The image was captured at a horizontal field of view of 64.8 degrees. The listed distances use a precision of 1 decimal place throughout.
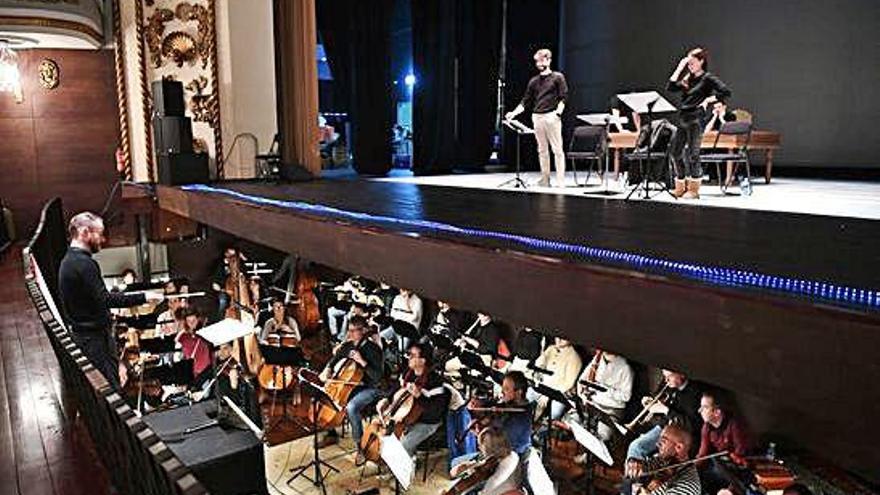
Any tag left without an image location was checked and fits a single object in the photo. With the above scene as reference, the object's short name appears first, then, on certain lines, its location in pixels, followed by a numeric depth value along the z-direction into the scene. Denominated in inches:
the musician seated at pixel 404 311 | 284.7
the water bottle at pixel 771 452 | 150.6
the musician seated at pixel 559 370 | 213.9
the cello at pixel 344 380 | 238.5
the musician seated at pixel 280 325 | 278.2
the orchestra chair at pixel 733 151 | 281.7
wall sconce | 323.9
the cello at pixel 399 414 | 210.1
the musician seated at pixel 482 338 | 240.3
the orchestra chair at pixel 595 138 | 330.8
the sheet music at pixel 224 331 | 201.0
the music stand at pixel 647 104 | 240.4
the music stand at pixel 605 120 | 324.5
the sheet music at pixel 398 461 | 169.5
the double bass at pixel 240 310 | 294.0
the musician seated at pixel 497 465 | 166.1
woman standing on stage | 231.9
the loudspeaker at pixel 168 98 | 301.6
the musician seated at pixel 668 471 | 141.6
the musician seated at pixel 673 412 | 159.5
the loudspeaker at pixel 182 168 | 306.5
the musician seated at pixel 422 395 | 210.2
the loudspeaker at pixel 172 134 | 305.3
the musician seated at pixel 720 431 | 155.0
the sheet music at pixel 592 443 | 144.1
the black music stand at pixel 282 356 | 206.8
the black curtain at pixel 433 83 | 473.1
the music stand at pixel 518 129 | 273.2
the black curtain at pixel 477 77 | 492.7
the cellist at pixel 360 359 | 231.9
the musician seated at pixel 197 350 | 258.7
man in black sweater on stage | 275.4
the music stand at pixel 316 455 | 203.6
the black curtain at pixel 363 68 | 446.0
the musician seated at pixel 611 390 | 195.9
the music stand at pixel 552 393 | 157.9
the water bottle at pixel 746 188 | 265.9
